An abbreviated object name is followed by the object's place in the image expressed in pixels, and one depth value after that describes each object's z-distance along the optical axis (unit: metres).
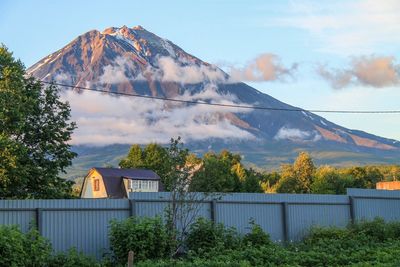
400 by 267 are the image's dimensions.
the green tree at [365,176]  91.81
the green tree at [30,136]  29.92
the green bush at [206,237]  19.28
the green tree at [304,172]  90.31
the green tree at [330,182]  78.82
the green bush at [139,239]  17.30
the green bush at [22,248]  14.12
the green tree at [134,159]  83.75
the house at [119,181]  70.50
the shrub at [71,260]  16.11
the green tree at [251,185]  77.62
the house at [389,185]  59.63
